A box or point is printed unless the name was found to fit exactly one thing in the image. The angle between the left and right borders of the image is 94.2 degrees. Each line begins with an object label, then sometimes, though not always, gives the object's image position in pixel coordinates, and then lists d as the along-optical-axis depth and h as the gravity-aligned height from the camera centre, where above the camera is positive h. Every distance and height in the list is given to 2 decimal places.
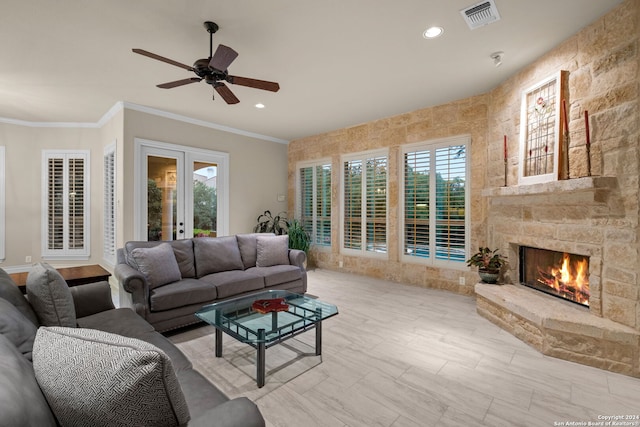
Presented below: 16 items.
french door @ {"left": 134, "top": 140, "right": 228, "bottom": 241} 4.54 +0.38
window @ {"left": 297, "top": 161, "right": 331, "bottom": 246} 6.04 +0.29
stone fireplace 2.34 -0.63
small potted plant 3.56 -0.60
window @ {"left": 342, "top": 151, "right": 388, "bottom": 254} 5.21 +0.21
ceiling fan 2.29 +1.22
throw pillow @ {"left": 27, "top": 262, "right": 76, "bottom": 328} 1.70 -0.49
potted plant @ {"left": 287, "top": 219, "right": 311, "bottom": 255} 5.89 -0.48
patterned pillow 0.78 -0.46
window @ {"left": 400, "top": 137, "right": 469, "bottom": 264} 4.35 +0.20
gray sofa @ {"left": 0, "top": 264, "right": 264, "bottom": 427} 0.78 -0.46
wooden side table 2.79 -0.61
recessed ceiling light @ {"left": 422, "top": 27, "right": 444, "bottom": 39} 2.60 +1.62
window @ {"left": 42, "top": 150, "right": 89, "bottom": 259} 5.38 +0.17
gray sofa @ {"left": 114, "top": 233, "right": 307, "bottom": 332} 2.90 -0.70
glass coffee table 2.13 -0.86
